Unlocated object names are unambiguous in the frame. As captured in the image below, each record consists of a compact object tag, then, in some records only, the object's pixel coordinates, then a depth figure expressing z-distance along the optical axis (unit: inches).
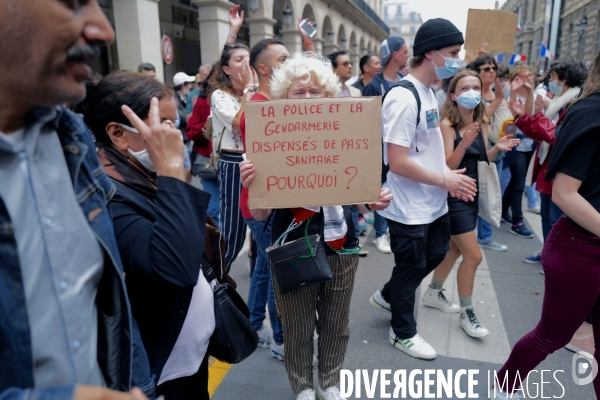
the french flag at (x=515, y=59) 432.6
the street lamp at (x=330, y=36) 839.6
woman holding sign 89.3
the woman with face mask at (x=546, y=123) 161.8
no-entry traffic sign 361.1
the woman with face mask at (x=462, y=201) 126.8
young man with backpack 104.3
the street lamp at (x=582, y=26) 807.1
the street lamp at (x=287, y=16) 621.0
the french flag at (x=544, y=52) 453.9
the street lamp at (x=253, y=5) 498.6
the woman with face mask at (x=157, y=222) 48.8
